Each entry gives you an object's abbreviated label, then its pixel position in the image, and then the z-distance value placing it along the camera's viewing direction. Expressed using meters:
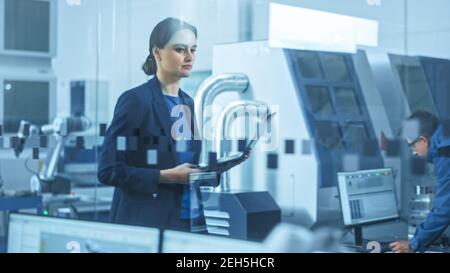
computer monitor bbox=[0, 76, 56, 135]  2.96
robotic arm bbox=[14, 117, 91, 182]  2.98
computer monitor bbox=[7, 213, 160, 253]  1.44
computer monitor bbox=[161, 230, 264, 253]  1.31
